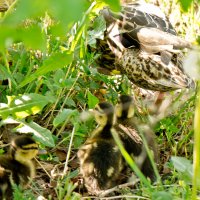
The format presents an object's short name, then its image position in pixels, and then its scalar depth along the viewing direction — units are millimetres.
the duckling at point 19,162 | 4480
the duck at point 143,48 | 6469
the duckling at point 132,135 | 5203
